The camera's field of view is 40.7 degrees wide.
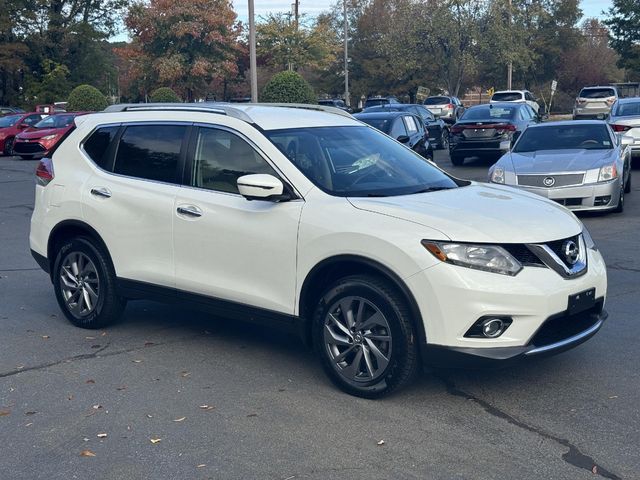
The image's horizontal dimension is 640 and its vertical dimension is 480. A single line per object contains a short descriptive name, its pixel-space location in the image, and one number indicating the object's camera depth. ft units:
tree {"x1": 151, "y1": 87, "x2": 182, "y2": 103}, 128.47
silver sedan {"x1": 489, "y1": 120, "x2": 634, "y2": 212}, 41.01
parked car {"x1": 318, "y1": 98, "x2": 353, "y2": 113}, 124.06
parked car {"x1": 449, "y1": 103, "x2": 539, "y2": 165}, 69.26
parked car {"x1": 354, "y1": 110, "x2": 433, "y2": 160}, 56.75
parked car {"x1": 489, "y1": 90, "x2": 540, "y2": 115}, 131.34
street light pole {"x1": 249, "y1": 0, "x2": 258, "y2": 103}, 85.01
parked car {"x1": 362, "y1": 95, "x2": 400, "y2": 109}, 135.44
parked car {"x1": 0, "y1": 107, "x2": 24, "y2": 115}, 143.74
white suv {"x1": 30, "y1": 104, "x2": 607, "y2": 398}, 16.43
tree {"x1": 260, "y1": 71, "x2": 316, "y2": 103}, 109.91
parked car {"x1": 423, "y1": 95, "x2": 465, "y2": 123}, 136.46
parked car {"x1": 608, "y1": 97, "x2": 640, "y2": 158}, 62.54
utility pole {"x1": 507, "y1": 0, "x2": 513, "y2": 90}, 153.49
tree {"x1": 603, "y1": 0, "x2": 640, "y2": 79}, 180.55
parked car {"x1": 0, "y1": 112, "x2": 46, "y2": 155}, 103.86
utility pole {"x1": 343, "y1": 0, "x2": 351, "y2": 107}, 151.02
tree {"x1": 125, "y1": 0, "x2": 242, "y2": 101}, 146.41
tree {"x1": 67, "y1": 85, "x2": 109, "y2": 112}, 133.69
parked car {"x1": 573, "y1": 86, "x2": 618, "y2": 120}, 132.26
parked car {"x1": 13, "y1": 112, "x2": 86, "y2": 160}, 93.40
